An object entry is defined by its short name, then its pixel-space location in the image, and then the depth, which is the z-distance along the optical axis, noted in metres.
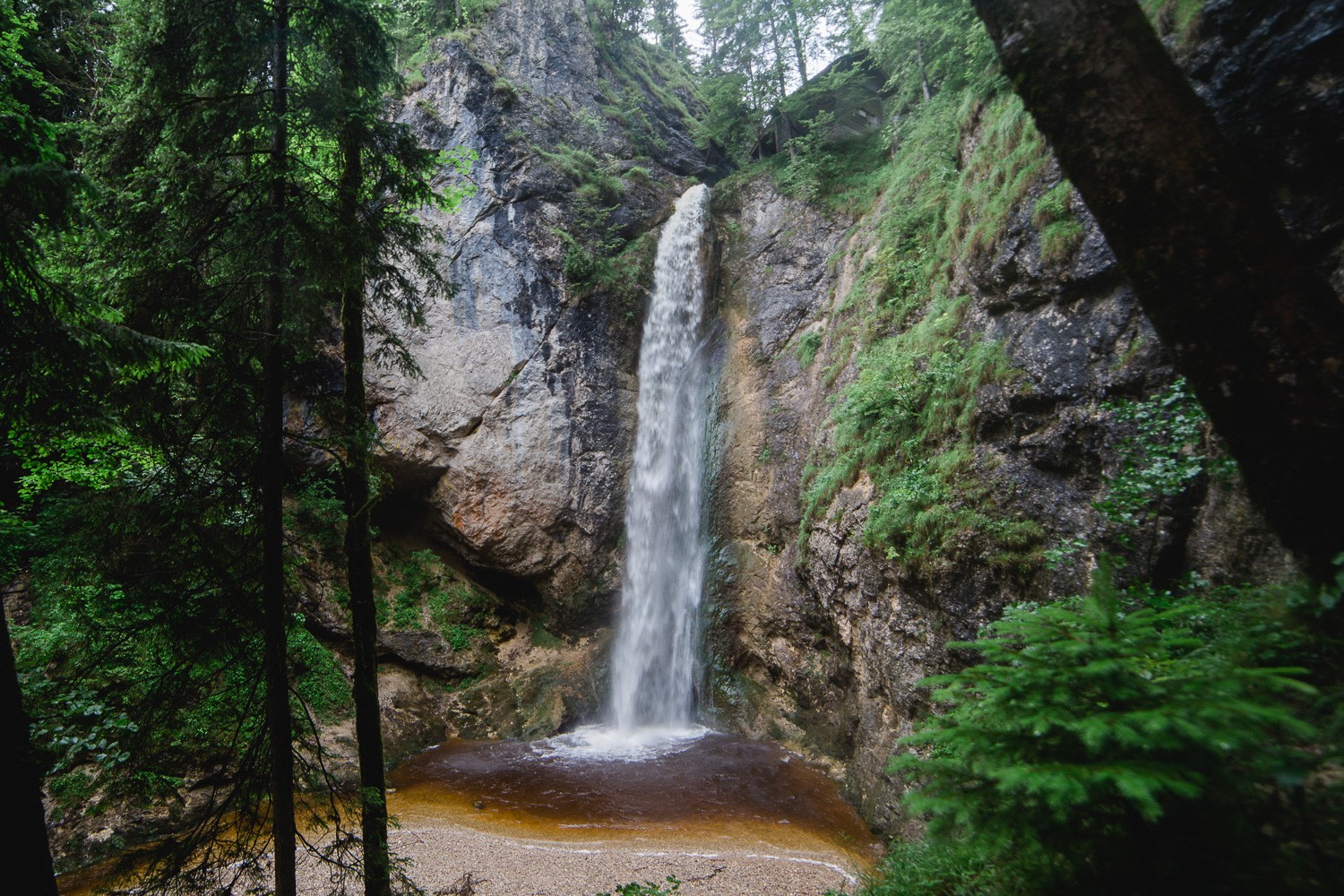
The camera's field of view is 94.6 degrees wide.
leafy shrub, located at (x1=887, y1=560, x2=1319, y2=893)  1.75
